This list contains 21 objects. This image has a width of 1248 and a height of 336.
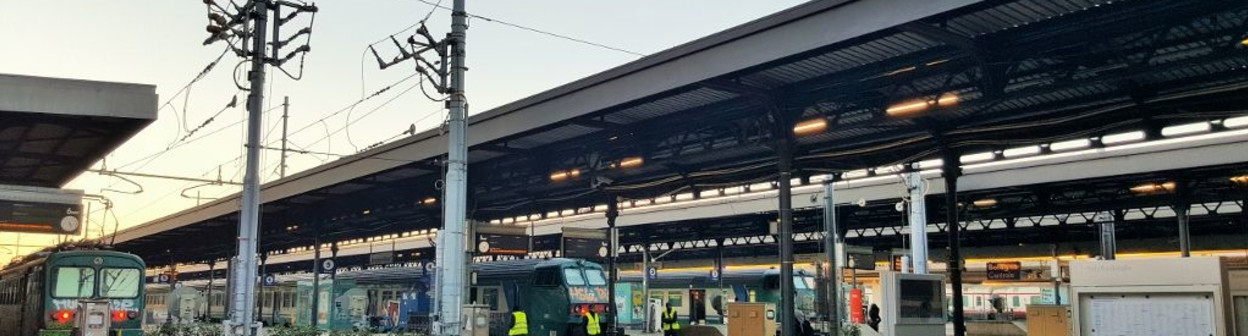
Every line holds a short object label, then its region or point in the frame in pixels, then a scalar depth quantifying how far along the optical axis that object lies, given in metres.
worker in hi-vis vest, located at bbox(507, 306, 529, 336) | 19.38
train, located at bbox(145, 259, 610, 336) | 25.62
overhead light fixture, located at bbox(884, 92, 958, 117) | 13.98
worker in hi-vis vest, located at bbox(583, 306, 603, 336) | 19.86
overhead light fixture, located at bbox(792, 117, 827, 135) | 15.71
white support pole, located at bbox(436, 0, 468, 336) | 13.12
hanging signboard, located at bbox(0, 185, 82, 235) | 18.77
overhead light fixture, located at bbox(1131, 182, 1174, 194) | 24.84
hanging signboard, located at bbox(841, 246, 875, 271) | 22.11
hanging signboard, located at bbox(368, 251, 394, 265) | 33.33
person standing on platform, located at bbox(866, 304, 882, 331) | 34.28
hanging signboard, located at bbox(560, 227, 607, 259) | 25.00
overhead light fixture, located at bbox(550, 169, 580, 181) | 21.95
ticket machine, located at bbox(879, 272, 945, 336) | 12.34
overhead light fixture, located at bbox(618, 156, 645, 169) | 19.95
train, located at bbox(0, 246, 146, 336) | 20.17
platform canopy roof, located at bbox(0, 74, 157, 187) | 13.27
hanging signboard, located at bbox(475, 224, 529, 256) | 23.61
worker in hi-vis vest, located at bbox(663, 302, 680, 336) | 23.75
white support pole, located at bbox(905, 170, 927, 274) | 22.44
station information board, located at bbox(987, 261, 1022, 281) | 35.19
